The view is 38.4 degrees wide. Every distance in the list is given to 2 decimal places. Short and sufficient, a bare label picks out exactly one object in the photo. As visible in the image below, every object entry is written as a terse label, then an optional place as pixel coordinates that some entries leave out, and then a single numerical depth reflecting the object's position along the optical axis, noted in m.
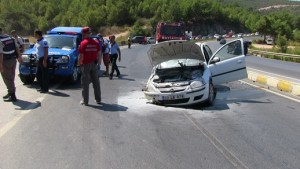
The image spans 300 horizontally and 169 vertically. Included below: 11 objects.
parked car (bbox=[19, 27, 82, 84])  13.59
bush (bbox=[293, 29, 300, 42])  112.20
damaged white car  9.91
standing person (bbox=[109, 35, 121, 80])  16.68
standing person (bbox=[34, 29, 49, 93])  12.14
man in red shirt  10.08
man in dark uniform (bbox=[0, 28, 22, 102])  10.42
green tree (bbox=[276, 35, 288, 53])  53.81
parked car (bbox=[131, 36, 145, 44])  74.81
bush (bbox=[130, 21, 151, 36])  106.18
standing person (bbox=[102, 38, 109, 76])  17.42
